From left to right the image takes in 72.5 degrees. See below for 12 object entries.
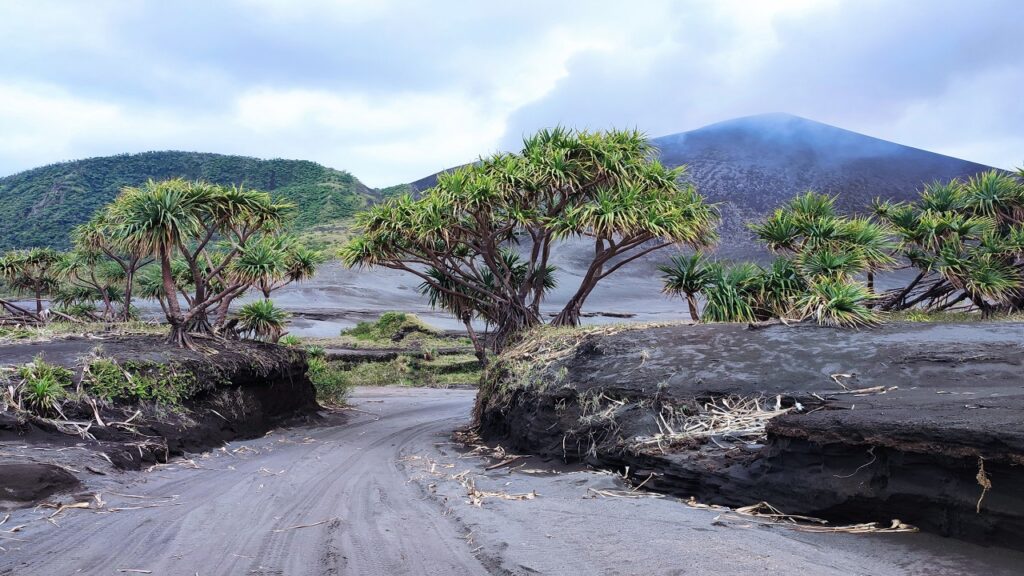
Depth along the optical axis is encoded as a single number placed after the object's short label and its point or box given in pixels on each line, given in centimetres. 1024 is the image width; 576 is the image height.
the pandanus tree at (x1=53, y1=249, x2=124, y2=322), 2473
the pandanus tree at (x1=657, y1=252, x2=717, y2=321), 1283
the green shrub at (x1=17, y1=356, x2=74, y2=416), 865
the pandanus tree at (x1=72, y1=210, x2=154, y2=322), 1900
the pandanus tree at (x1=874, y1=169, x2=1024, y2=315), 1284
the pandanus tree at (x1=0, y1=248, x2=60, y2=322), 2539
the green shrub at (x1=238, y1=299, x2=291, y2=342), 1583
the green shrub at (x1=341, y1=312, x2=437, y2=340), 4053
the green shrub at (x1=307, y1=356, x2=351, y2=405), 1845
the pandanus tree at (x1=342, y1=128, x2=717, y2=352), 1325
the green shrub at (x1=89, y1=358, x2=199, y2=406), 975
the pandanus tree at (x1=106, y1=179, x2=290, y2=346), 1245
